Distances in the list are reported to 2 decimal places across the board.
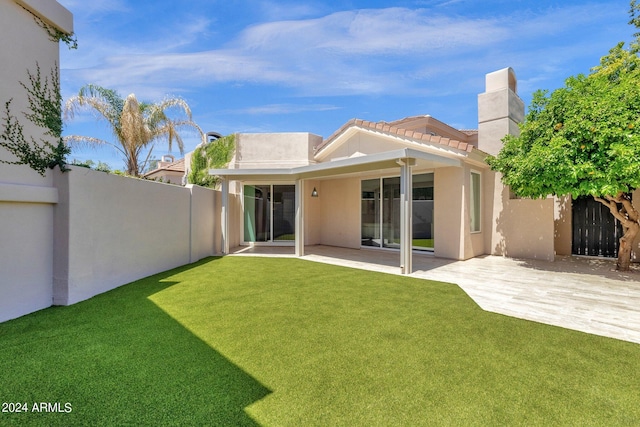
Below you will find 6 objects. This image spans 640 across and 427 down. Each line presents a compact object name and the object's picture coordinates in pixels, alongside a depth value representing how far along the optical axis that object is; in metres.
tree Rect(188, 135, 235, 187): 15.92
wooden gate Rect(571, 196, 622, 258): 11.21
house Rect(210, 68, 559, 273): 10.76
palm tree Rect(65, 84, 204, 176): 14.55
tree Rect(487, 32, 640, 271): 6.98
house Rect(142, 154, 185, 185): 25.66
